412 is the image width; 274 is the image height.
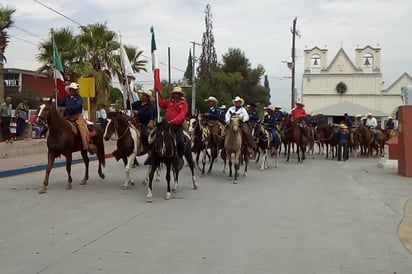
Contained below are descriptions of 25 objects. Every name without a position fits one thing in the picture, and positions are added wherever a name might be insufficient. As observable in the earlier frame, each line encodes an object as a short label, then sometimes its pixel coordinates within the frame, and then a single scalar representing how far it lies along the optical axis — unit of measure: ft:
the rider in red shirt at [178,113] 39.14
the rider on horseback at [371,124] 92.67
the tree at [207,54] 251.39
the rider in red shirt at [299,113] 79.00
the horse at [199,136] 53.67
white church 251.19
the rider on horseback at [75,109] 41.57
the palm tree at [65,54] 85.05
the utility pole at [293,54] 156.61
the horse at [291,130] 73.31
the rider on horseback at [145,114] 44.86
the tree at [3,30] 80.08
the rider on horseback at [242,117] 50.78
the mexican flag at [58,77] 44.78
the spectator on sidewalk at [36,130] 84.05
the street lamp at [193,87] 155.87
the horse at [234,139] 47.65
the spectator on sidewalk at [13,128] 71.15
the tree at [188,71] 273.15
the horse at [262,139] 62.18
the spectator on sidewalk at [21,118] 74.18
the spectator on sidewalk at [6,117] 69.31
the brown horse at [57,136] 38.75
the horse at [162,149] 36.40
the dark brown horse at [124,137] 41.22
